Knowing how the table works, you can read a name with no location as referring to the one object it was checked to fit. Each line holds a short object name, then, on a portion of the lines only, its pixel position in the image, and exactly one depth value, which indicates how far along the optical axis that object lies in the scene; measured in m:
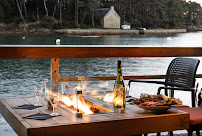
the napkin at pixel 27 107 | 3.75
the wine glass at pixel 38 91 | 3.82
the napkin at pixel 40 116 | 3.37
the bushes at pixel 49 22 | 132.85
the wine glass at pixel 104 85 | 3.79
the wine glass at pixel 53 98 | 3.57
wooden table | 3.21
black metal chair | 5.14
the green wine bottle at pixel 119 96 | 3.61
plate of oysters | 3.53
